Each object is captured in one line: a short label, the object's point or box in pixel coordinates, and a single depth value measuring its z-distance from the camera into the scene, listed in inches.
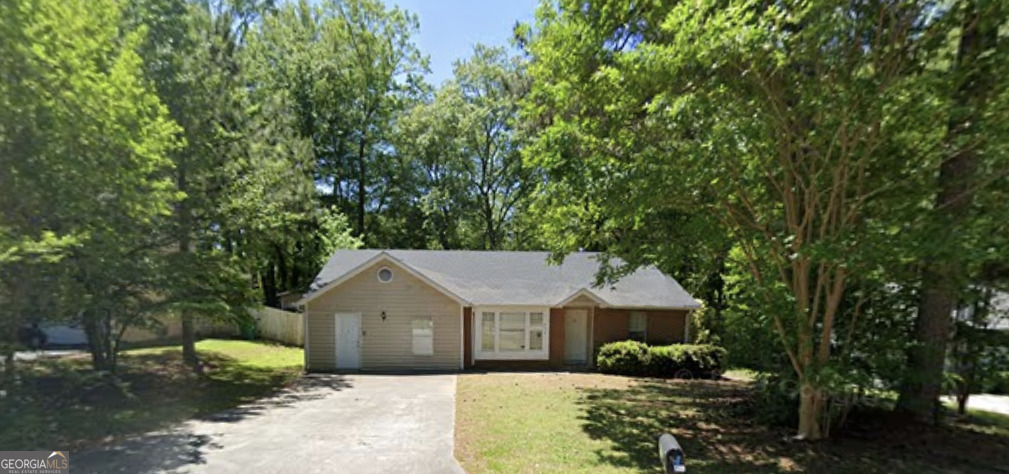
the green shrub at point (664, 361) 643.5
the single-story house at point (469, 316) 649.6
